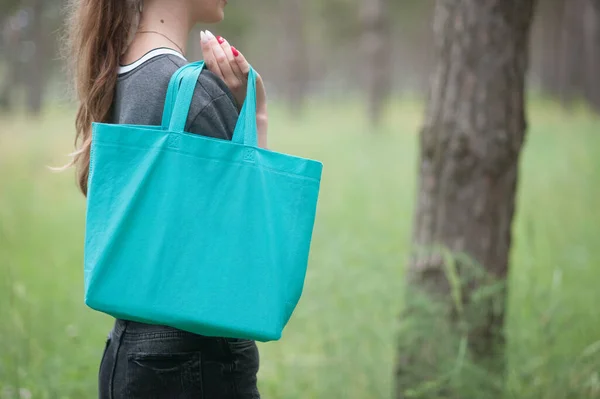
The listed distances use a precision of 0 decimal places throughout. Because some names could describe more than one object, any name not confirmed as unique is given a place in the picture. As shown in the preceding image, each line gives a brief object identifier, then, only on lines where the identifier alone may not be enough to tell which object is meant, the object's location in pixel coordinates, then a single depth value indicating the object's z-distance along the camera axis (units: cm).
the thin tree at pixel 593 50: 1644
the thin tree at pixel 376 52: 1642
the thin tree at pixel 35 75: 1822
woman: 150
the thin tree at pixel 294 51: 2286
